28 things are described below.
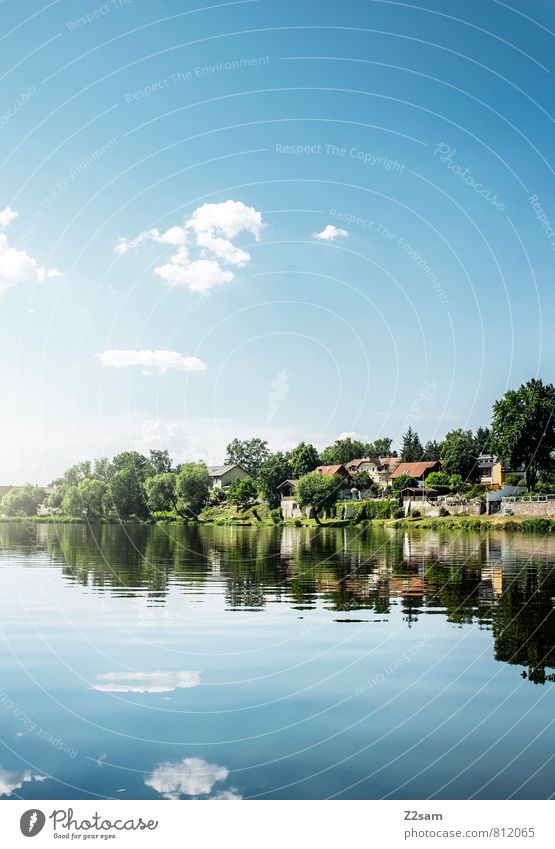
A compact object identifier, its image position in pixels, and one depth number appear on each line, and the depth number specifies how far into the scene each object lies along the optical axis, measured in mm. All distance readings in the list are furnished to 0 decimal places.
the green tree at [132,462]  164400
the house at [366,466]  161000
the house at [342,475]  131975
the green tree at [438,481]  137375
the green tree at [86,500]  144000
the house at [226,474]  158125
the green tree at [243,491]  130000
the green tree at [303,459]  138625
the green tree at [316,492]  118062
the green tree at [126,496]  139875
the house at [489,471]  132750
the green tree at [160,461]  171000
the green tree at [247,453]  162500
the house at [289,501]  121750
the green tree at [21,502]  175750
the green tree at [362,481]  137750
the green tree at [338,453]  177475
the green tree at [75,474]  187625
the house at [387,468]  157375
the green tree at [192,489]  132625
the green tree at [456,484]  136250
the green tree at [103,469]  175138
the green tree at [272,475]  129375
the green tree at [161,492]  135500
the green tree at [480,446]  181338
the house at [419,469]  154875
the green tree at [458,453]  155875
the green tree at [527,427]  127812
